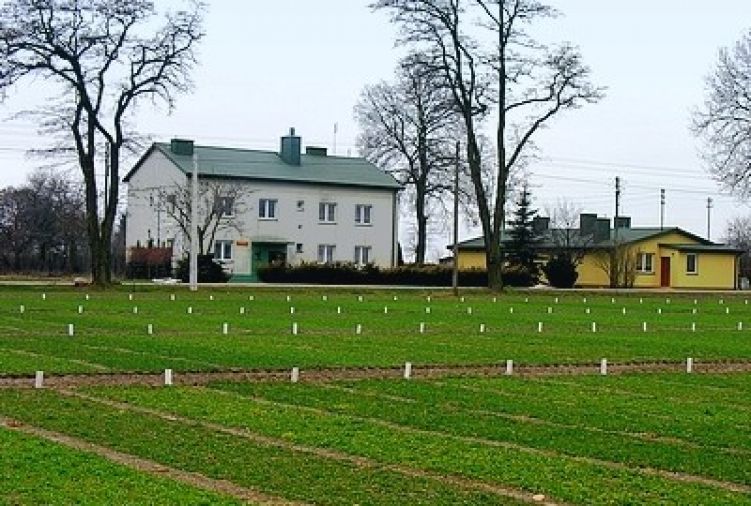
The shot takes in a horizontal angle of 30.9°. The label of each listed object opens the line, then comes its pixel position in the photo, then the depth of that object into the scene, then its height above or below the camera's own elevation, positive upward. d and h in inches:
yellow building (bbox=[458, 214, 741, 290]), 3331.7 +80.8
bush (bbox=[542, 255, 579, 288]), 3080.7 +31.7
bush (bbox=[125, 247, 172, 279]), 2982.3 +28.3
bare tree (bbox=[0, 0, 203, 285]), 2127.2 +338.8
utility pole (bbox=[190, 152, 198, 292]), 2287.9 +62.0
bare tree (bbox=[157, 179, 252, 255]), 3031.5 +159.2
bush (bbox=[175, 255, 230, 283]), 2691.9 +14.3
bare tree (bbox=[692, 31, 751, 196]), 2191.2 +289.9
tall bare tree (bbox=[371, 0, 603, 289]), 2428.6 +368.2
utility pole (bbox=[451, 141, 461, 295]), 2348.7 +96.2
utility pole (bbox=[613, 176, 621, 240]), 3517.5 +252.9
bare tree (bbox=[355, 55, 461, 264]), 3196.4 +328.4
